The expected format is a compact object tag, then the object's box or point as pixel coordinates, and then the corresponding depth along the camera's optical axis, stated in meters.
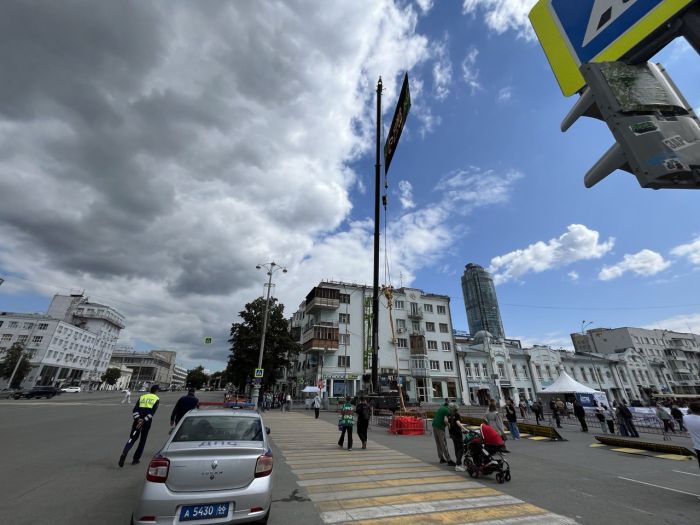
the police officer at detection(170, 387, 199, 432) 9.42
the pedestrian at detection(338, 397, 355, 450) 11.04
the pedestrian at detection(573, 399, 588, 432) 17.45
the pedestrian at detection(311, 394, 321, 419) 22.39
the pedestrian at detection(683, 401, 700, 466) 6.25
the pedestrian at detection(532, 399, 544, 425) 22.03
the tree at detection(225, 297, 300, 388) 35.47
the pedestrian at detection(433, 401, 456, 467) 9.28
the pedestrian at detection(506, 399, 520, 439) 14.55
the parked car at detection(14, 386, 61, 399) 36.94
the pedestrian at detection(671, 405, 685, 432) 17.92
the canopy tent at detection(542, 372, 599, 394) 25.88
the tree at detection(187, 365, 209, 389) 127.09
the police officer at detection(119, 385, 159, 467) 7.96
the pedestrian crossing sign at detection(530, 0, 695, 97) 1.92
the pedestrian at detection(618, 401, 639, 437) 15.19
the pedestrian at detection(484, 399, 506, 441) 11.47
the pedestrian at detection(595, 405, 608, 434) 16.70
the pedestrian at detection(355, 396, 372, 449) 11.30
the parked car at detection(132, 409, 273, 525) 3.93
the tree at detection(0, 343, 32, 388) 50.84
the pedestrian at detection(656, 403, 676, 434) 16.23
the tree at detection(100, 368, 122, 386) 95.62
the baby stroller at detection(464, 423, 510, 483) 7.54
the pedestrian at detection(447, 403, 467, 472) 8.67
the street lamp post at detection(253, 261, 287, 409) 26.52
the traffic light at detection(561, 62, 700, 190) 1.71
